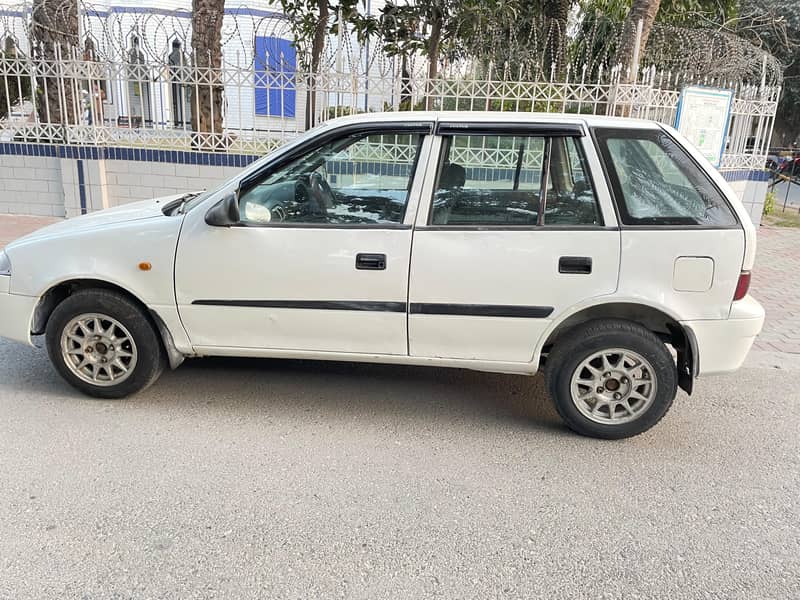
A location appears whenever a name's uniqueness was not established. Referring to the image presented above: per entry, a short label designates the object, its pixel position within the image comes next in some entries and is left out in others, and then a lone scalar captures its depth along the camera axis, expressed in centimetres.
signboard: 852
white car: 365
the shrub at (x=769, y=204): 1305
